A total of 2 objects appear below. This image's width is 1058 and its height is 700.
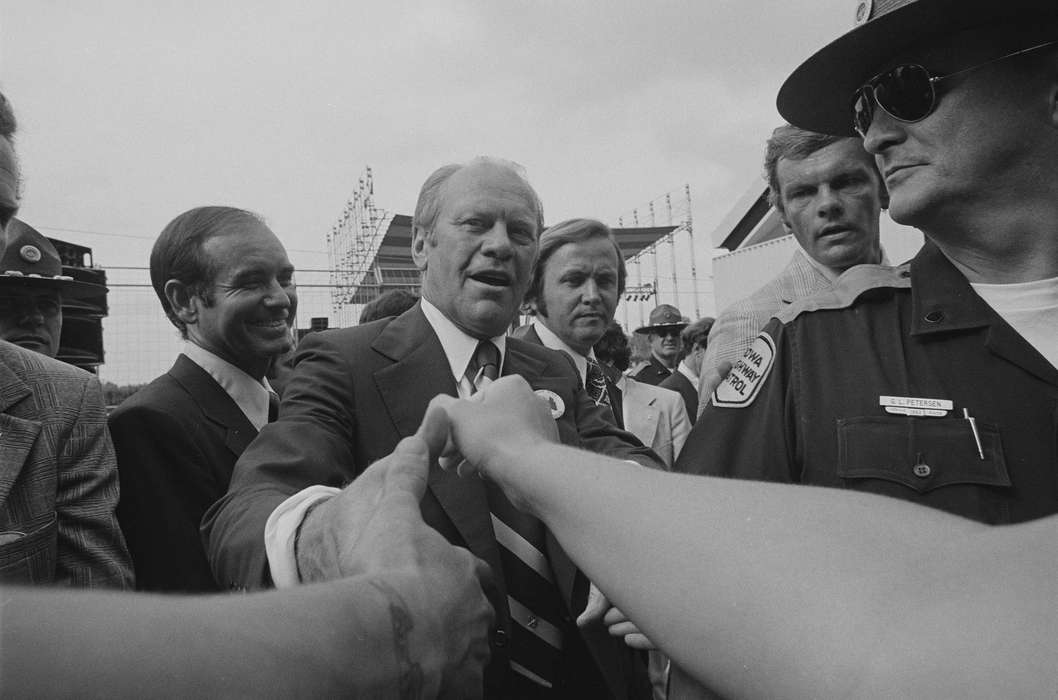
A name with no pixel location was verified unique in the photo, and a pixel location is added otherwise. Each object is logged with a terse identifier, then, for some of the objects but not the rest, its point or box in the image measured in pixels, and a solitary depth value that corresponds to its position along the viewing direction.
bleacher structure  10.87
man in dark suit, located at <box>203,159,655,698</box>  1.38
